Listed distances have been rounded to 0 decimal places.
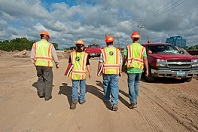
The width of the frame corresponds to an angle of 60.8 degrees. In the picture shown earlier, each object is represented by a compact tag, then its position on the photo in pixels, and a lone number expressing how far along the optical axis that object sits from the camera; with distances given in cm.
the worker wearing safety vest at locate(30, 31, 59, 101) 514
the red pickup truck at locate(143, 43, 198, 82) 721
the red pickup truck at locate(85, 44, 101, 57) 2298
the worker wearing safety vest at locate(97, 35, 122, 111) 447
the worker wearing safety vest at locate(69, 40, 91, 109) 465
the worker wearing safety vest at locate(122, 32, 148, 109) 459
